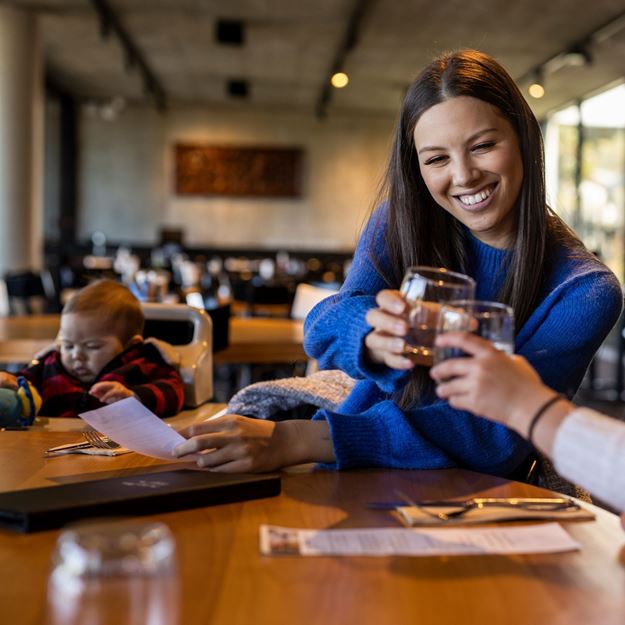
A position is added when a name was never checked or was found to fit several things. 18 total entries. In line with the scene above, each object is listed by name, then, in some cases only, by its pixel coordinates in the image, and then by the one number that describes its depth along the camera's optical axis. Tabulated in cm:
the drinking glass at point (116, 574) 48
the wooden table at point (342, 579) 87
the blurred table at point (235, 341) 294
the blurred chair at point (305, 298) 424
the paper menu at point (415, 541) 105
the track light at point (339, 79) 1044
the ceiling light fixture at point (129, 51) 952
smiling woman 145
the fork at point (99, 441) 153
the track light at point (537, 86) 1094
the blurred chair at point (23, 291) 514
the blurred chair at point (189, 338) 245
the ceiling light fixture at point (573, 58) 920
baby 235
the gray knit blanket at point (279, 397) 169
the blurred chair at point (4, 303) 437
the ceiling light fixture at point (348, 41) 895
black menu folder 108
